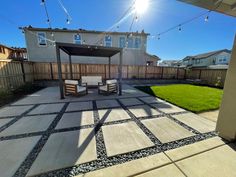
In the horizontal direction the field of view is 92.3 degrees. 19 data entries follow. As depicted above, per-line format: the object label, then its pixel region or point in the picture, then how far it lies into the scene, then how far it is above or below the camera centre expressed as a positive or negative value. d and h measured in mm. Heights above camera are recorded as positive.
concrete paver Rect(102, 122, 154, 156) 2336 -1562
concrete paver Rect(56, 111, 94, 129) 3277 -1527
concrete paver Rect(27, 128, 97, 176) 1876 -1552
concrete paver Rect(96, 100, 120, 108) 4853 -1469
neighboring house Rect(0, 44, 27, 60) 16653 +2952
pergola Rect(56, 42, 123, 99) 5301 +1174
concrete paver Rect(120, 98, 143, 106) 5289 -1452
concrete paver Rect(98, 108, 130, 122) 3715 -1514
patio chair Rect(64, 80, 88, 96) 6007 -935
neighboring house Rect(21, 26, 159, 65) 11414 +3058
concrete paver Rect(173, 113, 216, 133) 3164 -1525
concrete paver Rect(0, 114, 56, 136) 2902 -1547
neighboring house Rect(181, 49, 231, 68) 23297 +3021
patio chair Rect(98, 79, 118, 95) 6547 -950
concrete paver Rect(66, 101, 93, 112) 4453 -1480
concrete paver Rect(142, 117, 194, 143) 2758 -1555
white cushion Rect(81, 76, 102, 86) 8609 -627
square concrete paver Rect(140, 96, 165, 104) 5609 -1432
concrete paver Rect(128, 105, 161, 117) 4078 -1501
